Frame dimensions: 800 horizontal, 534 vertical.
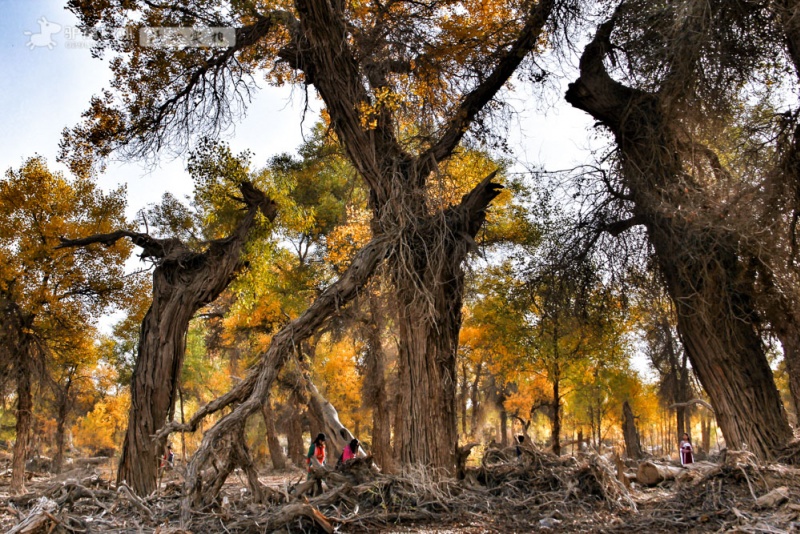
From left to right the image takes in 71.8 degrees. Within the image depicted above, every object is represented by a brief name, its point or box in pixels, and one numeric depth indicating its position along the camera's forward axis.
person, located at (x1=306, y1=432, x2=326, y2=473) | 7.88
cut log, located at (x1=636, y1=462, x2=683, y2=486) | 8.70
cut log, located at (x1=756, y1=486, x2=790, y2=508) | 4.55
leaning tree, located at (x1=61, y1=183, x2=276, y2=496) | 9.38
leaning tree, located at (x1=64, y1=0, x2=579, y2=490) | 6.86
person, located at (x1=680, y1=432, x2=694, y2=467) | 13.93
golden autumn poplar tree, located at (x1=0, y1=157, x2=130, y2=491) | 13.59
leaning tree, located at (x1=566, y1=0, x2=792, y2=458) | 6.20
